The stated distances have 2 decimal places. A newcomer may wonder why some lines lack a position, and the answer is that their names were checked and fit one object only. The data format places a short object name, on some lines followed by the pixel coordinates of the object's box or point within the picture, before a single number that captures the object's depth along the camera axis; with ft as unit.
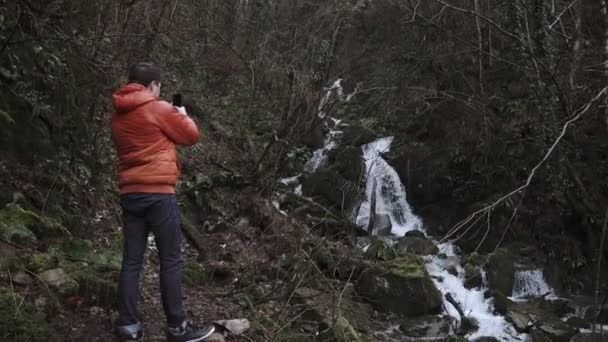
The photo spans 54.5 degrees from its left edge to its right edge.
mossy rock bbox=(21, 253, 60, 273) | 14.28
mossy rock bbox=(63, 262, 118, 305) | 14.48
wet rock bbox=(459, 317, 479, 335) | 32.24
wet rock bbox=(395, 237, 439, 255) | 41.19
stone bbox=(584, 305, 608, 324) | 34.53
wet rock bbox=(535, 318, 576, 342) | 31.60
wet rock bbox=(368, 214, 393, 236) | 47.83
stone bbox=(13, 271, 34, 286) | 13.52
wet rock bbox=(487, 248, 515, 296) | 37.71
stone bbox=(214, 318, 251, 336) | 15.39
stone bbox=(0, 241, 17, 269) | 13.65
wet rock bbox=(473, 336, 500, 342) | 31.37
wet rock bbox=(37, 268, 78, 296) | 13.96
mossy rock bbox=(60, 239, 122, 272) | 16.12
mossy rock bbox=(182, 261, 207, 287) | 20.42
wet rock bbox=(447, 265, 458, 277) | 38.91
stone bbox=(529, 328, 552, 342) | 31.09
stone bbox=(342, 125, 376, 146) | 56.03
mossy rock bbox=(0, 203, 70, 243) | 15.17
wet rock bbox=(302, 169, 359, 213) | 45.23
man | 12.48
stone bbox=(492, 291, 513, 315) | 34.71
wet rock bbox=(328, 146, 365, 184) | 52.13
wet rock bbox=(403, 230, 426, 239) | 46.23
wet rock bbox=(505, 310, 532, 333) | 32.58
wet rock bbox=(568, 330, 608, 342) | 31.27
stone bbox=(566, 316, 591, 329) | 33.40
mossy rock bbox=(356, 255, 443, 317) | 31.60
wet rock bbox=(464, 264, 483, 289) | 37.45
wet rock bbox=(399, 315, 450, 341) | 30.63
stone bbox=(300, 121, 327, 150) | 56.24
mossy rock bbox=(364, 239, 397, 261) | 34.06
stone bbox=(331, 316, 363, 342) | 19.67
